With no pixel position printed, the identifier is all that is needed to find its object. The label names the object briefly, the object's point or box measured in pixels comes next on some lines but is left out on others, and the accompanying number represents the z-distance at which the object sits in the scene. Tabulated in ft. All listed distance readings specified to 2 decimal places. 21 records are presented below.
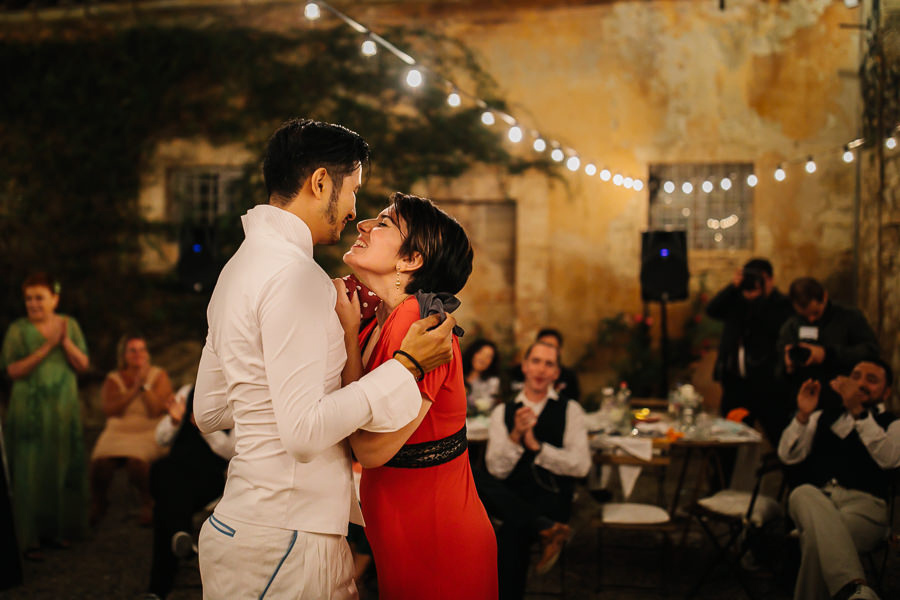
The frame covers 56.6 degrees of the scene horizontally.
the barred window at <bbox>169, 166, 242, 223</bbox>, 30.68
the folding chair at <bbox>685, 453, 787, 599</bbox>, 13.56
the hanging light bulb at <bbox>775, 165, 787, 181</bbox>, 27.32
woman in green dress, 16.63
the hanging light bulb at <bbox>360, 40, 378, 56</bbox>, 16.53
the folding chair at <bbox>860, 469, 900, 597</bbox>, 11.96
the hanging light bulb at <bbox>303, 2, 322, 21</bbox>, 15.08
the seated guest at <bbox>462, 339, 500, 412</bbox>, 19.40
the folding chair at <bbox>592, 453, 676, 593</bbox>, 13.91
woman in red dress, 6.19
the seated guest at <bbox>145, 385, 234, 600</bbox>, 13.29
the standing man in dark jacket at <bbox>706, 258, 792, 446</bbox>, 21.38
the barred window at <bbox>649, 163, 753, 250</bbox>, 28.66
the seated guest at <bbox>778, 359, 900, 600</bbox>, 11.64
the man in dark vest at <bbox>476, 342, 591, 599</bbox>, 12.88
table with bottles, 15.14
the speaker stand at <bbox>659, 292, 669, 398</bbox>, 25.07
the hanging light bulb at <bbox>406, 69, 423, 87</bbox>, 17.37
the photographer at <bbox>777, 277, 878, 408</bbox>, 18.03
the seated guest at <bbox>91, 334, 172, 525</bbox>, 18.03
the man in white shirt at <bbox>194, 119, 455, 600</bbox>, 5.16
